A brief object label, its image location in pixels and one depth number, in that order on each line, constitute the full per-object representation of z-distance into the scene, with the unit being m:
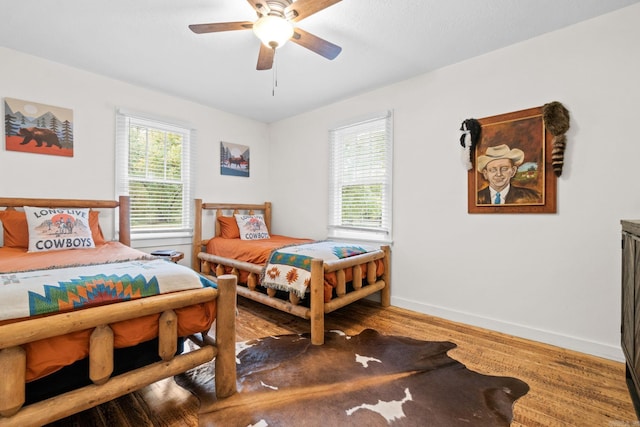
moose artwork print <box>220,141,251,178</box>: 3.91
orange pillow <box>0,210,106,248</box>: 2.32
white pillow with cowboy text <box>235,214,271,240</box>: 3.61
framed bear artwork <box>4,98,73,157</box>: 2.47
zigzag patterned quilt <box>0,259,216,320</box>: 1.08
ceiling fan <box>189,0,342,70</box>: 1.60
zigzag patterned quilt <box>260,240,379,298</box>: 2.29
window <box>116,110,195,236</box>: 3.12
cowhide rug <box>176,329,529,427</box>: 1.41
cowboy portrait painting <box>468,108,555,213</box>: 2.22
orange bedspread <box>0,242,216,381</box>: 1.08
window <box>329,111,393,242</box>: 3.15
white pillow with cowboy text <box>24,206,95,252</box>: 2.24
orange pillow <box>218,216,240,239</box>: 3.62
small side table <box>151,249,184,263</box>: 2.86
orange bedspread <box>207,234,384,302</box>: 2.35
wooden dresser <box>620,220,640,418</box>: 1.39
